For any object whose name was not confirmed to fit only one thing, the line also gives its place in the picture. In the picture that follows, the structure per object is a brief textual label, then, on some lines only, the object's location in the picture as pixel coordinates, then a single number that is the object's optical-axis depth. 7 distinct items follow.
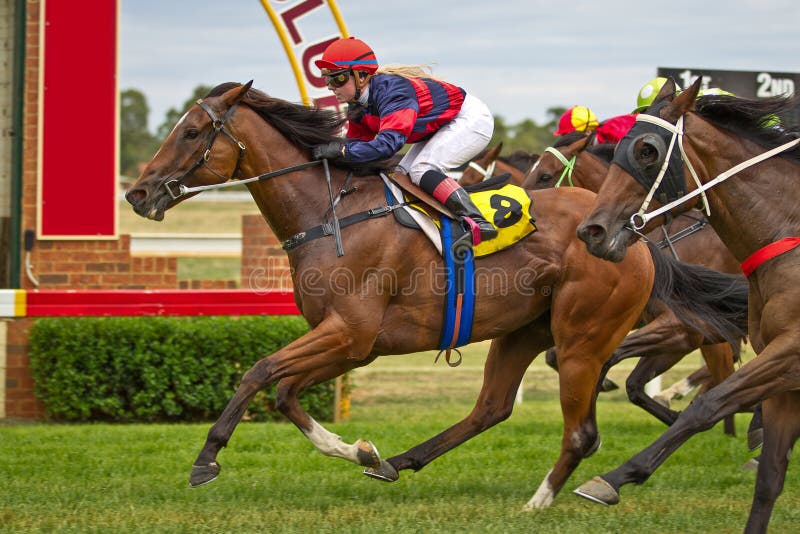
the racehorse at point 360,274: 10.12
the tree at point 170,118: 86.81
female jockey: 10.36
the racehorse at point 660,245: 12.77
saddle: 10.55
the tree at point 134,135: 80.31
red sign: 18.30
